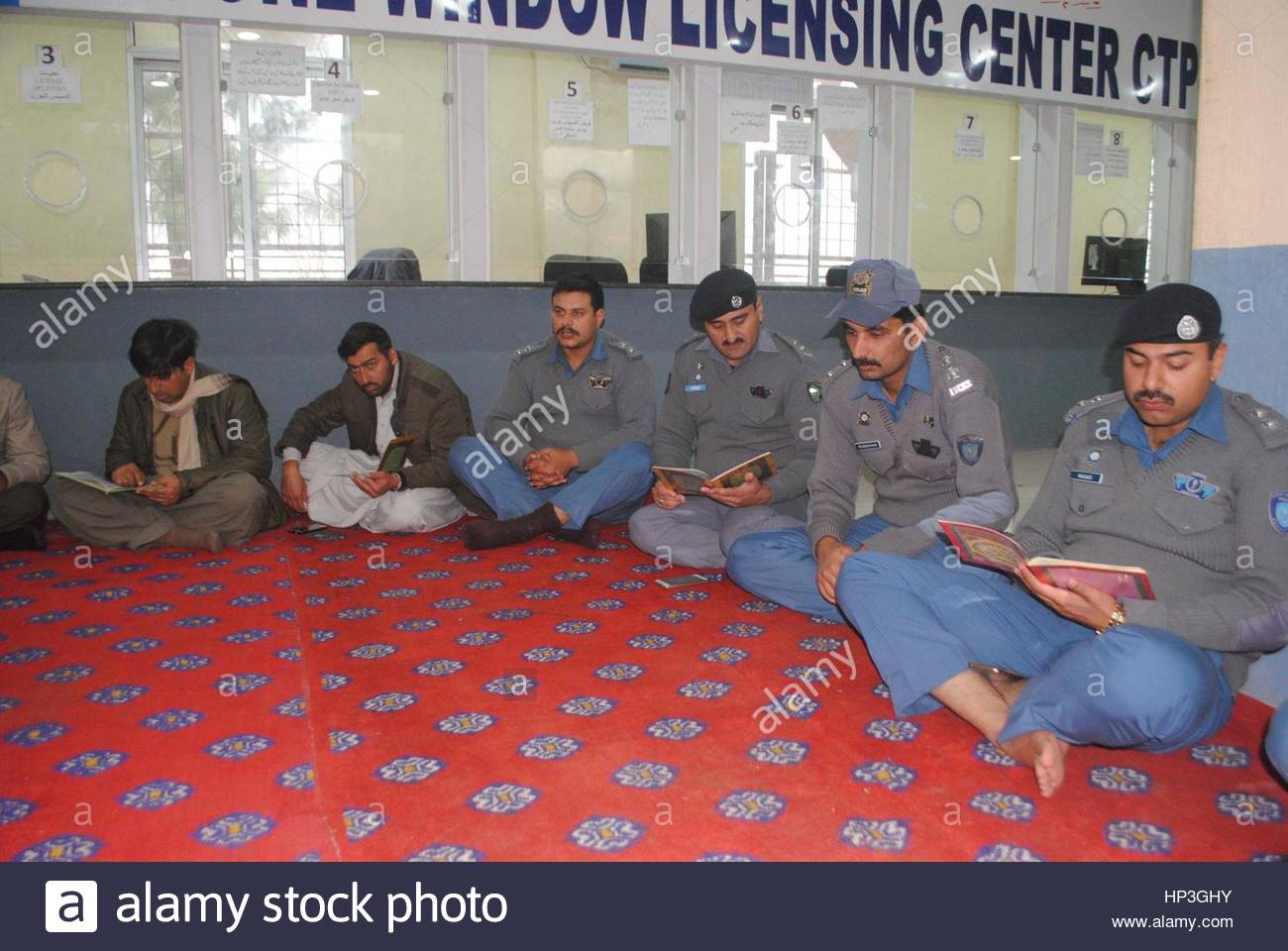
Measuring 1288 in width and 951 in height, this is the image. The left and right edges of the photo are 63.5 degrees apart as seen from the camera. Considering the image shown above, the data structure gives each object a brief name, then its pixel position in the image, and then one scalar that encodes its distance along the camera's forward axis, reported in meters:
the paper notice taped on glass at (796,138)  5.44
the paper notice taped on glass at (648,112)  5.11
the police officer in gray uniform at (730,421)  3.35
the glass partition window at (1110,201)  6.25
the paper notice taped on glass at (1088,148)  6.18
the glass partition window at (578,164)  4.96
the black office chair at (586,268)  5.16
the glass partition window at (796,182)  5.39
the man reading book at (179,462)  3.69
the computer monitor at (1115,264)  6.29
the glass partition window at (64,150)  4.34
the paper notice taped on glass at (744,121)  5.26
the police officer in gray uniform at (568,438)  3.75
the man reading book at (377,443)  3.98
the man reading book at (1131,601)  1.80
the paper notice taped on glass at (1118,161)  6.31
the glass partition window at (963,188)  5.80
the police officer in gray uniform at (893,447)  2.47
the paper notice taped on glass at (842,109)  5.49
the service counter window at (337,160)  4.60
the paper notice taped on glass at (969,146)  5.87
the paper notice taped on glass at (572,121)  5.00
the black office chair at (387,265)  4.82
